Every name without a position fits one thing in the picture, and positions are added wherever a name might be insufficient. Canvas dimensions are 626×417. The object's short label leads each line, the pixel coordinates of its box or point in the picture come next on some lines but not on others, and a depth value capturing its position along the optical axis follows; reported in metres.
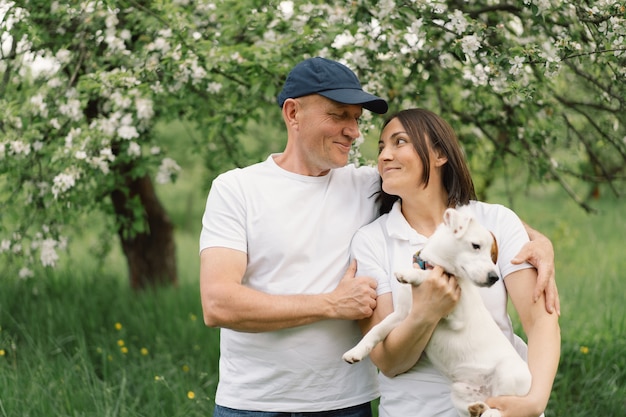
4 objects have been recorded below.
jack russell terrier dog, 2.41
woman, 2.50
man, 2.66
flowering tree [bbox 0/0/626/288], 3.90
